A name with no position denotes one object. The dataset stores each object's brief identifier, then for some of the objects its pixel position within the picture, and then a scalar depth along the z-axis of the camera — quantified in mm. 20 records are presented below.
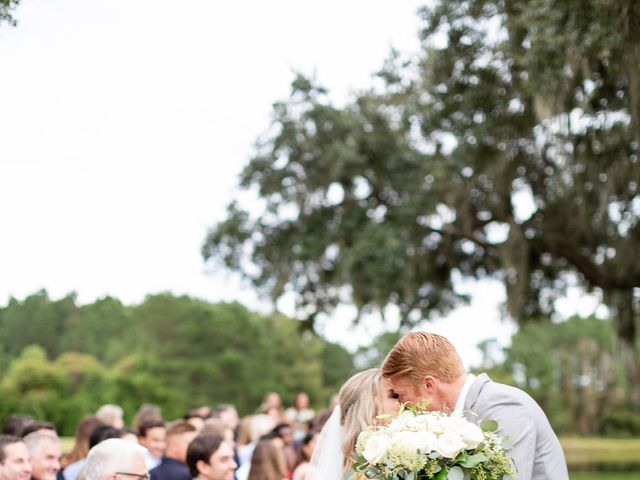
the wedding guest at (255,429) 8797
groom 3764
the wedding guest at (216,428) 6335
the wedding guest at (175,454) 6656
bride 4680
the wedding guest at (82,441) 6961
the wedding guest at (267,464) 6057
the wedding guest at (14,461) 5594
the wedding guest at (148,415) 8047
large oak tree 15594
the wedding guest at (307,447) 8023
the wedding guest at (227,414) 9535
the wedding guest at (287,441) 8153
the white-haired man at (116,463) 4742
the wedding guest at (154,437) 7750
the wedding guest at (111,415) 8571
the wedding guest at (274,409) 11010
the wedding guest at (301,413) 13069
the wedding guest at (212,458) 5738
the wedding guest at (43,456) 6129
